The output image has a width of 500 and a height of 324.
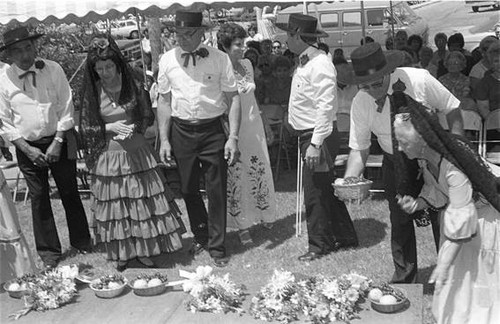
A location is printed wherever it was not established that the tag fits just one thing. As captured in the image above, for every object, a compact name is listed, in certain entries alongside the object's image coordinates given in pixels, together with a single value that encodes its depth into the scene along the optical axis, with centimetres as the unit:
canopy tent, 766
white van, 1854
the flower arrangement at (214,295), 372
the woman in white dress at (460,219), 340
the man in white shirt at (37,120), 555
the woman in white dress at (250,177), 606
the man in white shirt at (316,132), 517
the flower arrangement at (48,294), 394
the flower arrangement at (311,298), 346
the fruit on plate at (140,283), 404
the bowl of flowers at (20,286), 412
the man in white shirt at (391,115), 416
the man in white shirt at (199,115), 539
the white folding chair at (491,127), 678
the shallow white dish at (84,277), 429
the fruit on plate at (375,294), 357
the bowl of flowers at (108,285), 404
